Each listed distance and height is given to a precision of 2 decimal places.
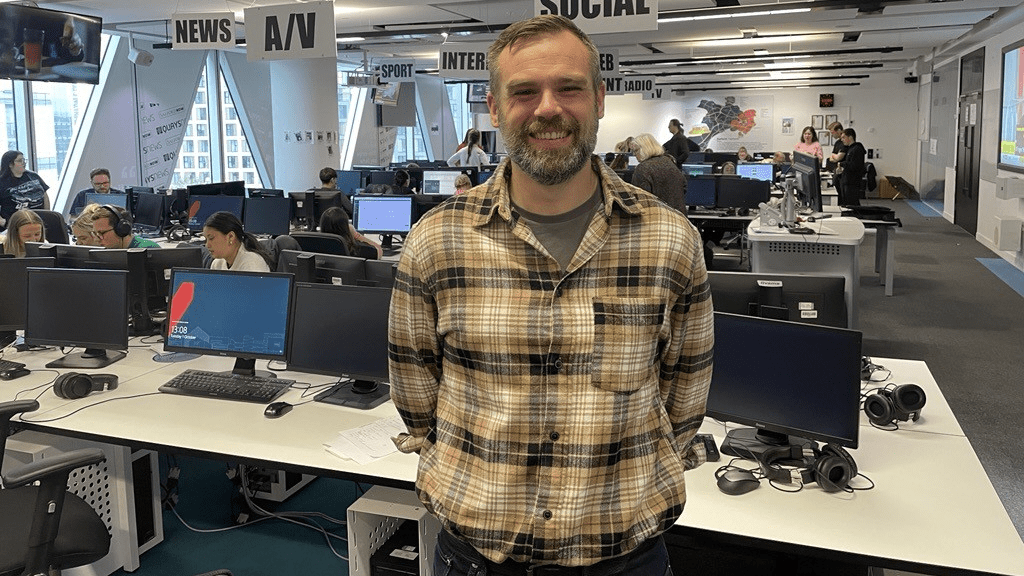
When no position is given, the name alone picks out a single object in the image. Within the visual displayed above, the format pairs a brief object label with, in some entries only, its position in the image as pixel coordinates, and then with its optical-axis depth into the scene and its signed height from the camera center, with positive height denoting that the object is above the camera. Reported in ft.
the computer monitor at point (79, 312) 12.52 -2.05
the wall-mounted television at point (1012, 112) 33.17 +2.14
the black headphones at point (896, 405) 9.66 -2.65
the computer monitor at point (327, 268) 13.05 -1.51
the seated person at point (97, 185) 30.81 -0.51
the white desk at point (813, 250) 21.49 -2.11
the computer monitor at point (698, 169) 44.32 -0.06
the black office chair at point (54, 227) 25.41 -1.63
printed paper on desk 9.01 -2.91
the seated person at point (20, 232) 17.89 -1.26
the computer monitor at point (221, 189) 31.53 -0.71
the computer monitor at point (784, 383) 8.23 -2.13
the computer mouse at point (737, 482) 8.01 -2.90
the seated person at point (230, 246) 14.25 -1.25
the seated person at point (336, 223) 20.87 -1.28
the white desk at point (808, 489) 6.98 -2.97
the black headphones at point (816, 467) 7.98 -2.85
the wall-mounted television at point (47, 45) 26.40 +3.96
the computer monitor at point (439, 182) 33.55 -0.50
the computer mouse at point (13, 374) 12.40 -2.90
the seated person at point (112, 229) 16.58 -1.11
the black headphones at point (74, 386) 11.24 -2.78
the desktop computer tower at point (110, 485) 10.96 -4.01
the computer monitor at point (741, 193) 30.68 -0.92
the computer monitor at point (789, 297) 10.33 -1.55
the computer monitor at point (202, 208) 28.45 -1.24
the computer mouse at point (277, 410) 10.37 -2.87
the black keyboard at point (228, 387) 11.07 -2.81
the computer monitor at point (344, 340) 10.77 -2.14
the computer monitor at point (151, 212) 29.12 -1.39
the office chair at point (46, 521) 8.06 -3.58
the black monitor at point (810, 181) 24.98 -0.40
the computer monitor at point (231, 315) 11.45 -1.94
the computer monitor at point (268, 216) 27.27 -1.44
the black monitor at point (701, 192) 31.81 -0.89
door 42.24 +1.29
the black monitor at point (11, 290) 13.60 -1.85
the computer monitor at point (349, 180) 40.32 -0.49
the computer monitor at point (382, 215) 26.27 -1.38
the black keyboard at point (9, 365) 12.75 -2.84
